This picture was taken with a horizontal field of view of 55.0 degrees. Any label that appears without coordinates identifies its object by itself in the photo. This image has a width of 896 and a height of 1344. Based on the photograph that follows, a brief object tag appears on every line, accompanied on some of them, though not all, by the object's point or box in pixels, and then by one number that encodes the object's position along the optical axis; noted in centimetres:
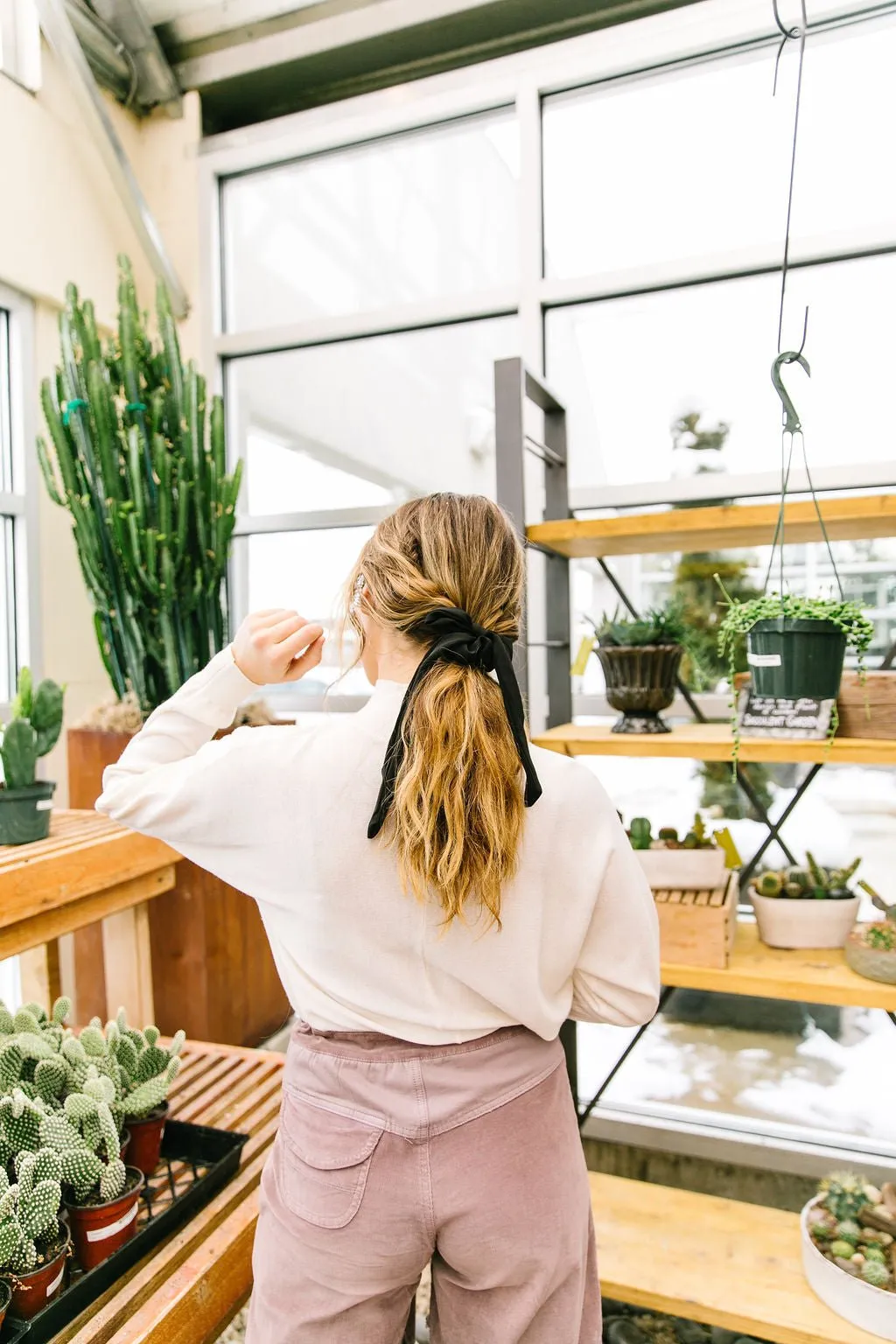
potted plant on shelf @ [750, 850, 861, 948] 177
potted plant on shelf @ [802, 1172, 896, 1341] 149
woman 92
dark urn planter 183
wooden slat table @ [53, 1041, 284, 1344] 126
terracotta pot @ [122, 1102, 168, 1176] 149
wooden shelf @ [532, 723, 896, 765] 157
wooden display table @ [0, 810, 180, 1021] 157
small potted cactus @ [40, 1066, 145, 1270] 126
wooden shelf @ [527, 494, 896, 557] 155
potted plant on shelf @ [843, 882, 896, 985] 158
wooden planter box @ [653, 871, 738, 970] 169
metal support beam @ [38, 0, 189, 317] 234
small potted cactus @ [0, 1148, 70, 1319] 114
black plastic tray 120
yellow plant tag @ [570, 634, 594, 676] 202
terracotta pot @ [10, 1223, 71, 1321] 117
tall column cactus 220
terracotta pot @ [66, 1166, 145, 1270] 129
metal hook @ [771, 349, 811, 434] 139
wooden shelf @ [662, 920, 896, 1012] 158
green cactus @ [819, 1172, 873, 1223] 163
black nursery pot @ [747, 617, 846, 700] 148
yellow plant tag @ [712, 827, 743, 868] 191
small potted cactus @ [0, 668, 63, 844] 167
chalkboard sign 163
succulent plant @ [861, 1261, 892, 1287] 149
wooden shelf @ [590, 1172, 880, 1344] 157
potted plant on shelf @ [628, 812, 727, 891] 178
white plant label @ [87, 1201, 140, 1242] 129
